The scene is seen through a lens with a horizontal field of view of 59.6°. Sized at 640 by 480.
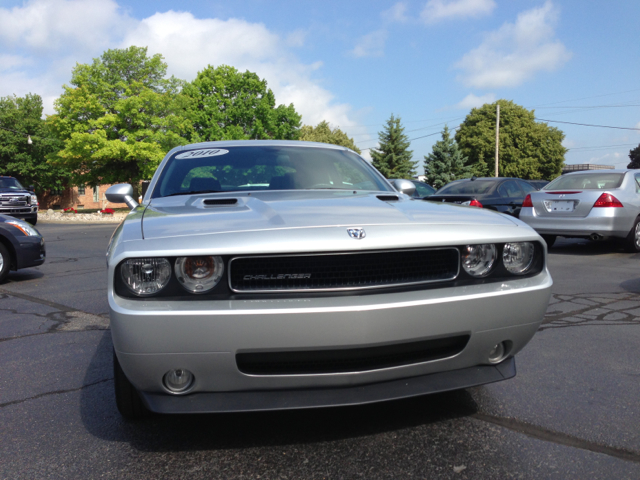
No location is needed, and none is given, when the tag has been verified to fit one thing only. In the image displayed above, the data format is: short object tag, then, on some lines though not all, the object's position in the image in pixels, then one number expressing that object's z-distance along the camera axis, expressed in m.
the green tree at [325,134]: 69.03
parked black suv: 23.03
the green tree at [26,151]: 50.78
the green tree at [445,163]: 46.31
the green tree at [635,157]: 84.00
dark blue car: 7.61
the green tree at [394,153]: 52.94
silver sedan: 9.55
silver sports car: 2.12
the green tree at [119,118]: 35.88
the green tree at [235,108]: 45.41
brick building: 55.50
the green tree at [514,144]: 57.59
